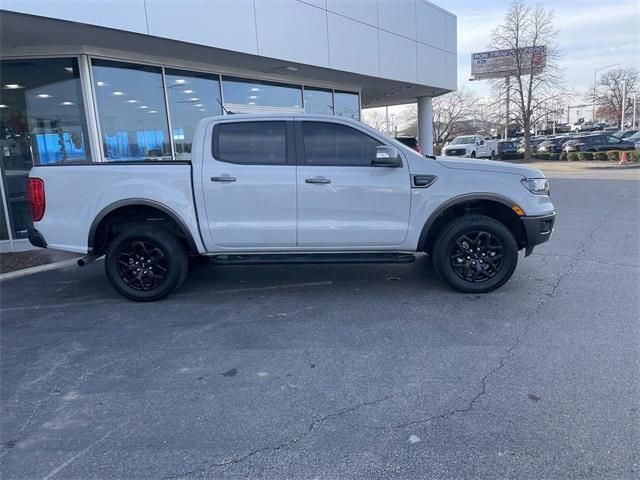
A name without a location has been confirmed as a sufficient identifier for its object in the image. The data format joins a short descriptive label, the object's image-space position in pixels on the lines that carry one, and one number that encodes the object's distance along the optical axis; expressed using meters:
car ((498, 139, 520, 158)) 37.62
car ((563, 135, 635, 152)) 32.78
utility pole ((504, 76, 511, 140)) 34.72
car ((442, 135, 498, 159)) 30.62
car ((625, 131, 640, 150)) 33.66
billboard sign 32.75
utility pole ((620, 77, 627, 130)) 56.82
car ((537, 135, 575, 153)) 36.12
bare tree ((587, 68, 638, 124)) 63.56
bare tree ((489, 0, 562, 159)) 32.75
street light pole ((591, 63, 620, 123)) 68.88
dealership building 7.80
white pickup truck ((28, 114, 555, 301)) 5.11
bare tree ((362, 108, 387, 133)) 55.56
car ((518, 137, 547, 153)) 38.06
